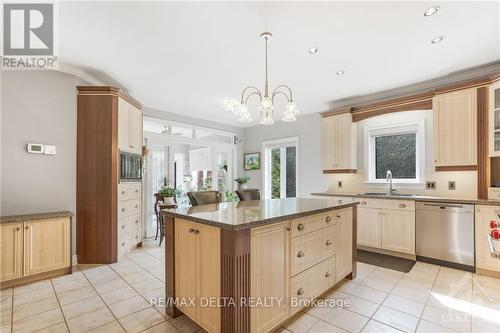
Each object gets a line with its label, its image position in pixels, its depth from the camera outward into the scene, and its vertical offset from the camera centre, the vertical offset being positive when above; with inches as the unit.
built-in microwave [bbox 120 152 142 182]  142.1 +0.4
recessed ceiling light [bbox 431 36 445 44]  98.0 +53.3
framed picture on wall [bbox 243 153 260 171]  249.6 +6.8
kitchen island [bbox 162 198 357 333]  62.3 -28.7
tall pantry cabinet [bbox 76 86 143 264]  131.4 -4.0
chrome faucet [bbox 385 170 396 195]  159.8 -8.9
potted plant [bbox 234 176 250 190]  233.1 -14.2
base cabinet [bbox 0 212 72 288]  103.3 -37.6
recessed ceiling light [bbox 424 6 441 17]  80.6 +53.6
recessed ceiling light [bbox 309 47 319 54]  107.1 +53.3
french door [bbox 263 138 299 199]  227.6 -0.6
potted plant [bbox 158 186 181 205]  166.9 -19.9
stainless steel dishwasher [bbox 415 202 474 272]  121.3 -35.7
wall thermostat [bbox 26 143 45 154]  116.6 +9.8
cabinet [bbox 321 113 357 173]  174.4 +18.1
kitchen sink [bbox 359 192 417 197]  153.7 -17.9
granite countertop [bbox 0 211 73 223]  104.0 -22.6
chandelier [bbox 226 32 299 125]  95.2 +24.4
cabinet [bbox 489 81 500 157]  118.6 +22.5
